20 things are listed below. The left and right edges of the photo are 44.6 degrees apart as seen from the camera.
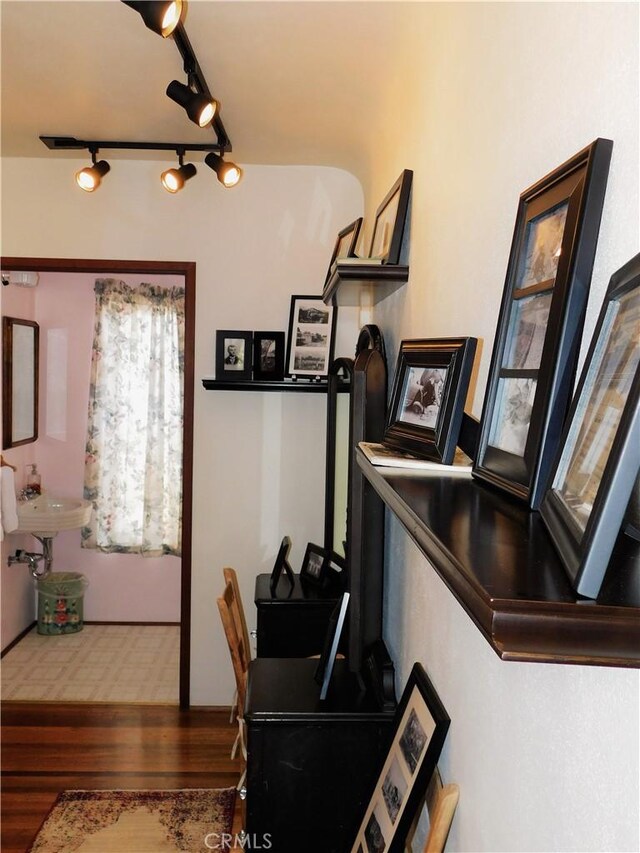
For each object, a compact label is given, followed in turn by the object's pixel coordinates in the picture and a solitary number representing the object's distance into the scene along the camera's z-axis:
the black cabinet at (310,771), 1.90
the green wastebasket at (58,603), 4.82
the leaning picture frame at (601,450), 0.55
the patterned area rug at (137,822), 2.74
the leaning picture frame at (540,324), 0.78
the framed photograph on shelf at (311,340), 3.57
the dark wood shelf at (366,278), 2.09
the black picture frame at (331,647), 1.99
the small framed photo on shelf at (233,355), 3.59
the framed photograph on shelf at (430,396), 1.15
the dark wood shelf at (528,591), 0.55
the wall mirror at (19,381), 4.46
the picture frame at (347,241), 2.67
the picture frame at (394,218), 2.04
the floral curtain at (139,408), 4.92
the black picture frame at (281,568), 3.22
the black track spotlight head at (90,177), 3.22
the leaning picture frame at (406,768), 1.46
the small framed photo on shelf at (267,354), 3.61
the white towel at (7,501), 3.98
